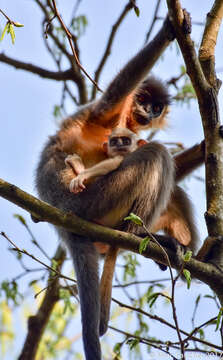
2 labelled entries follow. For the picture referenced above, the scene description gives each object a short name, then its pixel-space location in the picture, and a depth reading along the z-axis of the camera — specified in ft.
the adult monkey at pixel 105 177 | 24.63
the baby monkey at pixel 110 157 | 26.13
